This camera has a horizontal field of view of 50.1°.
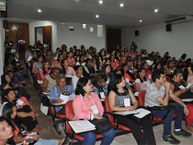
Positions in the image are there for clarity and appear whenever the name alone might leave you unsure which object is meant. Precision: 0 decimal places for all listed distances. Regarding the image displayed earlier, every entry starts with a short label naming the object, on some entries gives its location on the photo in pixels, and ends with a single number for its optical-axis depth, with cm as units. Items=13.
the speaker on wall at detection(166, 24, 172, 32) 1118
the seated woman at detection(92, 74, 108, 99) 385
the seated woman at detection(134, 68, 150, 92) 436
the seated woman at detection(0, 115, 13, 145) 163
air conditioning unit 942
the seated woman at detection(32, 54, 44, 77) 562
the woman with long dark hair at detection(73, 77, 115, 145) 241
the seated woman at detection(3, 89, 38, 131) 274
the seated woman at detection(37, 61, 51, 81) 490
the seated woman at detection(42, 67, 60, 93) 398
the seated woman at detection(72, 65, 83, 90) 437
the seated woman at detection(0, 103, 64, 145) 168
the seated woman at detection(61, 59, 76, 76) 555
